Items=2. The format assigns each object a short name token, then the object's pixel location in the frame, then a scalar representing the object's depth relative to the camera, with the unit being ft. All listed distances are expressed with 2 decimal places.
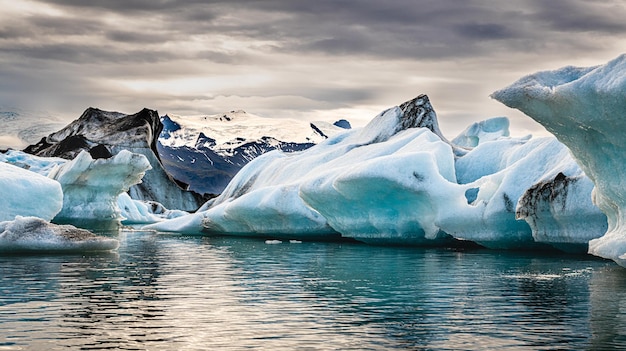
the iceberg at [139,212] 186.29
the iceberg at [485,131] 130.98
